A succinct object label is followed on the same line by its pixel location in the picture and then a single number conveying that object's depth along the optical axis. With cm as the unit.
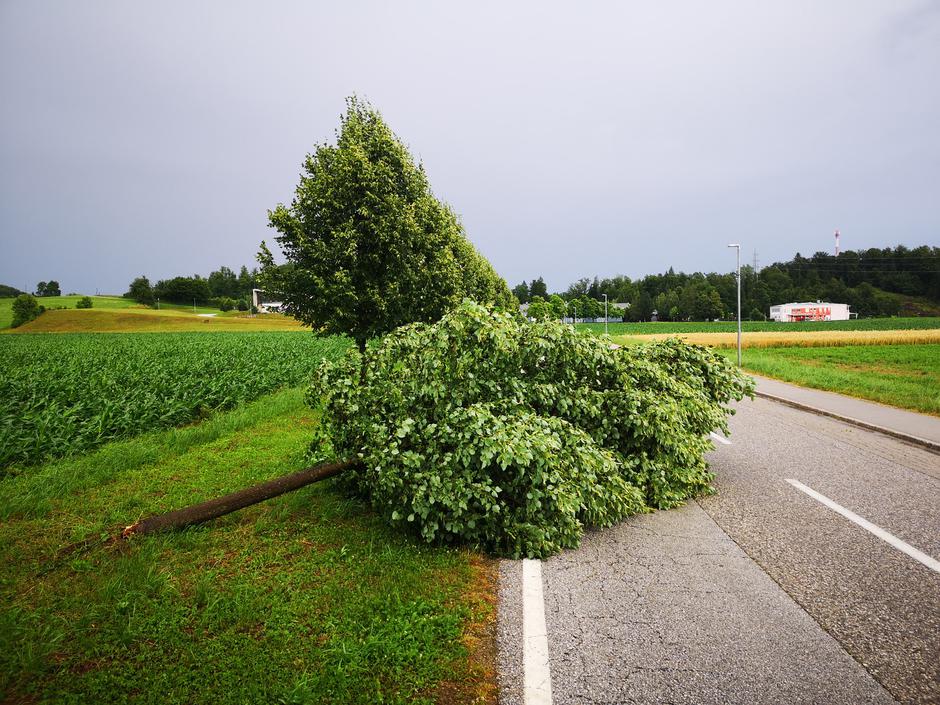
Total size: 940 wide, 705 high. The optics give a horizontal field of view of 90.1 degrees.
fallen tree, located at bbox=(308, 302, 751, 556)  423
